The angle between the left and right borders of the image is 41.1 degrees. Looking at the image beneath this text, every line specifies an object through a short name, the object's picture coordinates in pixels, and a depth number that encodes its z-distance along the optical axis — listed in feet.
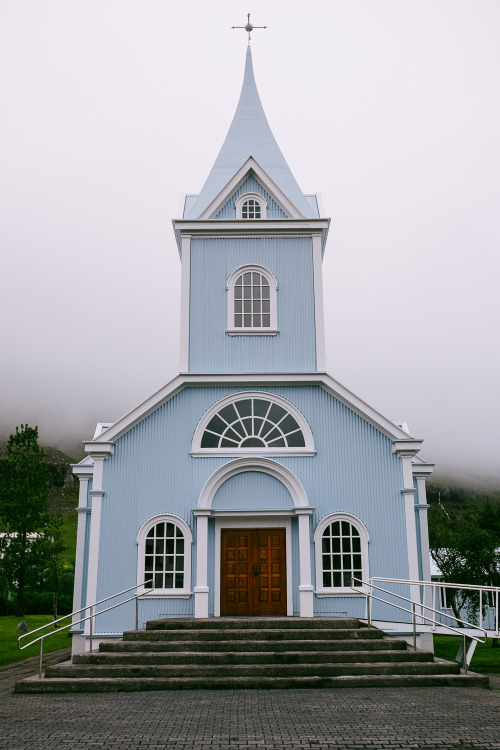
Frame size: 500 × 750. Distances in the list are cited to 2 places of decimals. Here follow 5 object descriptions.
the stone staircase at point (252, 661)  38.68
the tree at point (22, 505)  127.54
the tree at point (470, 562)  99.35
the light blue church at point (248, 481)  53.88
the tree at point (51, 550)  128.67
